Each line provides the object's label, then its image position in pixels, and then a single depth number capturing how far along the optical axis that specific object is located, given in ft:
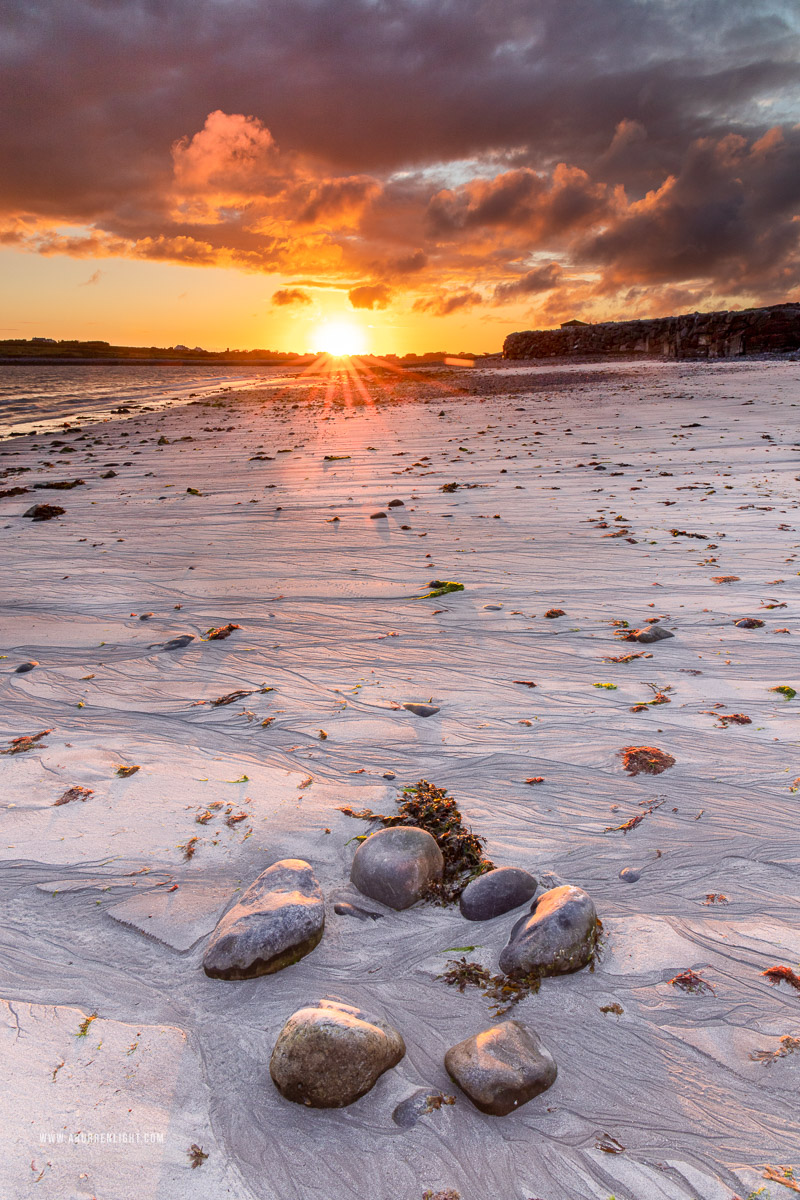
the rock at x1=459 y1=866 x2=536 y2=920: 7.23
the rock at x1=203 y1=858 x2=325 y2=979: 6.57
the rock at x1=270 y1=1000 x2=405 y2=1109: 5.32
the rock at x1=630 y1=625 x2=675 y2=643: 13.19
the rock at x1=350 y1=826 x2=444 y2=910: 7.46
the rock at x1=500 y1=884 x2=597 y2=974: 6.43
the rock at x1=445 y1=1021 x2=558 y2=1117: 5.24
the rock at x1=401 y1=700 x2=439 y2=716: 11.35
